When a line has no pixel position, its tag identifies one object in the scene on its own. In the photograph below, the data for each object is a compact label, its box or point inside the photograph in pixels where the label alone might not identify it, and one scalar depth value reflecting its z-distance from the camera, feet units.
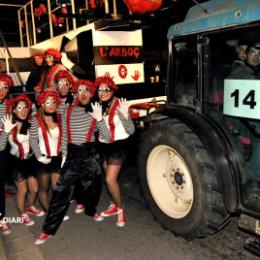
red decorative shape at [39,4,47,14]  32.86
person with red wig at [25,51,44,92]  21.61
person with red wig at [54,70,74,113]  14.87
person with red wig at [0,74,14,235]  12.77
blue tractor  8.98
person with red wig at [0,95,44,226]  12.55
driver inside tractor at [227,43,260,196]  9.39
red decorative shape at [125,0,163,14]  18.95
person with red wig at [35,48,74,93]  19.91
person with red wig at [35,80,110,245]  12.23
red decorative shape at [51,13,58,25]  30.13
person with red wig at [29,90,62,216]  12.53
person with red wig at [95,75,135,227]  12.76
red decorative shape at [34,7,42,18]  34.28
